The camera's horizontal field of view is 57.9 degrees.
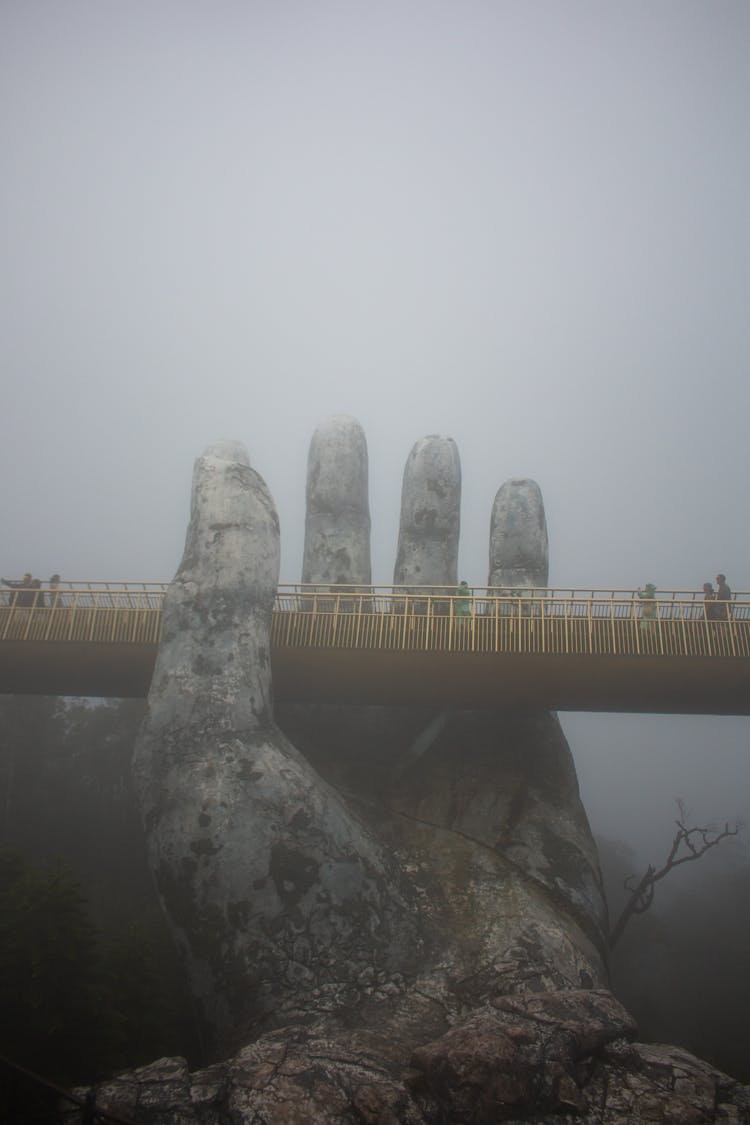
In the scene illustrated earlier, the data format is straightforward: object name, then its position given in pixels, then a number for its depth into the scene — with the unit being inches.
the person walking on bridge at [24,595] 571.7
